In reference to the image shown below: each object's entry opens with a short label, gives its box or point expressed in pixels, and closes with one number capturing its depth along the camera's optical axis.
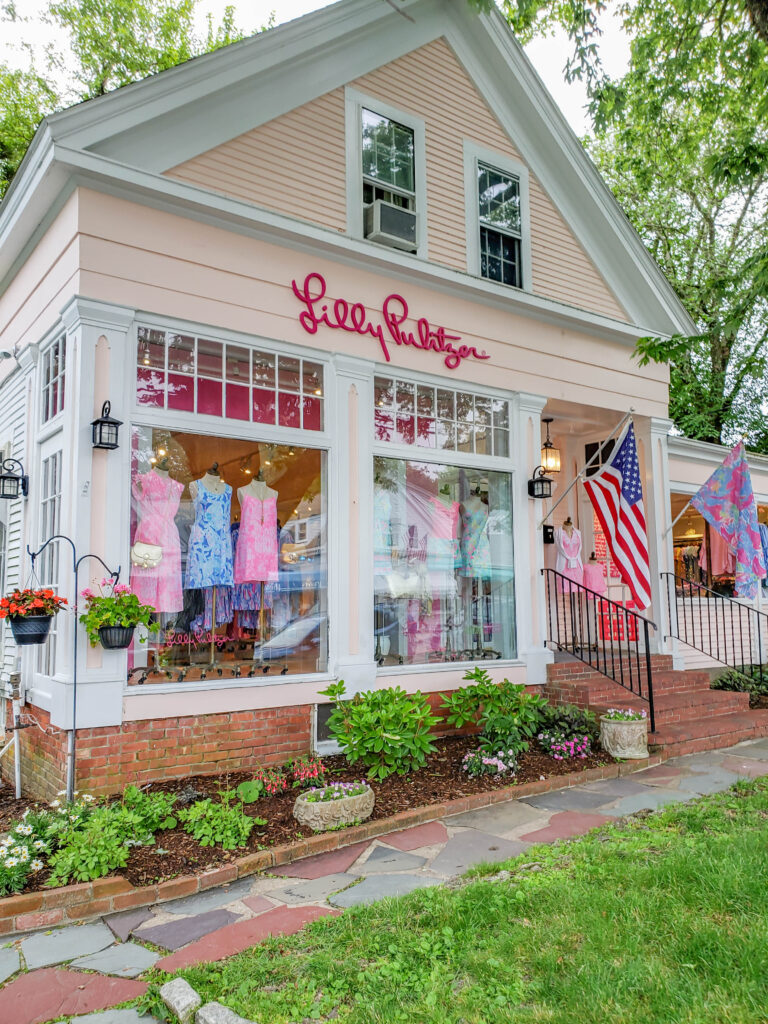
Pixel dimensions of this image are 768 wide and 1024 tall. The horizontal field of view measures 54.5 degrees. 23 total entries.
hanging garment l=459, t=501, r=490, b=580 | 8.46
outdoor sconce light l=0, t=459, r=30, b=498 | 7.01
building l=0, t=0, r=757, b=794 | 6.07
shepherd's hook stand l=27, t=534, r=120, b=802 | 5.45
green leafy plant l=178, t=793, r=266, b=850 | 4.84
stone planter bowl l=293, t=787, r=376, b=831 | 5.12
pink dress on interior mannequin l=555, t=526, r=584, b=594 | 9.91
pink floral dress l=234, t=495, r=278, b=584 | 6.74
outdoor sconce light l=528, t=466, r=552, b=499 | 8.68
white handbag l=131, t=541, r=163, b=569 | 6.04
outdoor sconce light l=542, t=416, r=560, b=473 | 10.34
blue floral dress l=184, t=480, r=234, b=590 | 6.45
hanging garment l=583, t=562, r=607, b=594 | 10.34
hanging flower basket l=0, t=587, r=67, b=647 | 5.32
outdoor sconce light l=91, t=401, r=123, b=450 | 5.75
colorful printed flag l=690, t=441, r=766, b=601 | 9.28
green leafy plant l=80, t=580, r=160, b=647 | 5.52
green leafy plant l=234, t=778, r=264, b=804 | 5.44
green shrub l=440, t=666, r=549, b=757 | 6.87
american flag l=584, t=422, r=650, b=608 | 8.33
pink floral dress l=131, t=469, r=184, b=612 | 6.11
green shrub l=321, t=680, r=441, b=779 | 5.99
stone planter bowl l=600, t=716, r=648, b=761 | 6.99
